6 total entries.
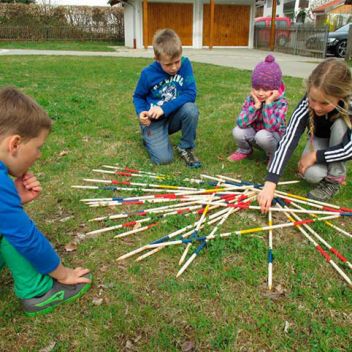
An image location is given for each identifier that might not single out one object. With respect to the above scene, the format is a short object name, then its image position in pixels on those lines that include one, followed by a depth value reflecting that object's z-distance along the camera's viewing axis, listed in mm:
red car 21969
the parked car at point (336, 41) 17359
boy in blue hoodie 4281
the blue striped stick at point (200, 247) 2534
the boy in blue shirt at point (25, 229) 1860
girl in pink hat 3896
